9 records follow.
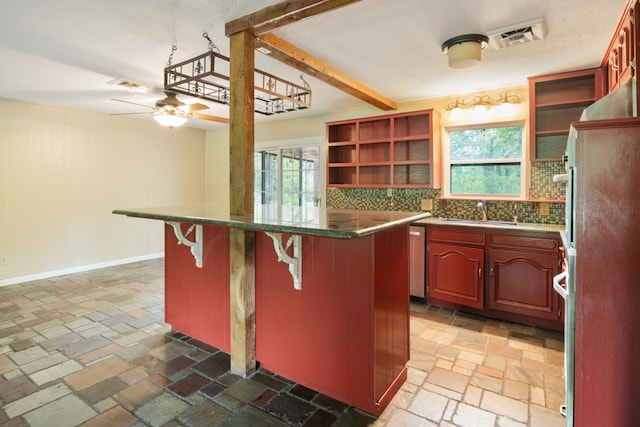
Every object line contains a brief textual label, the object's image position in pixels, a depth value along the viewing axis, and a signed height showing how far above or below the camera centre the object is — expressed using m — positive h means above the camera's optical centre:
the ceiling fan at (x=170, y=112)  3.19 +0.92
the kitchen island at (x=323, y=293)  1.82 -0.53
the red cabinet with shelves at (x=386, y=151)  3.98 +0.72
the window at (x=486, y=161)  3.72 +0.51
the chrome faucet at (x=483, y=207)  3.76 -0.01
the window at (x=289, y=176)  5.30 +0.50
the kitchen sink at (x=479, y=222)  3.58 -0.17
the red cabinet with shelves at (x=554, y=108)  3.21 +0.95
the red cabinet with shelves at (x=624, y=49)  1.96 +1.05
